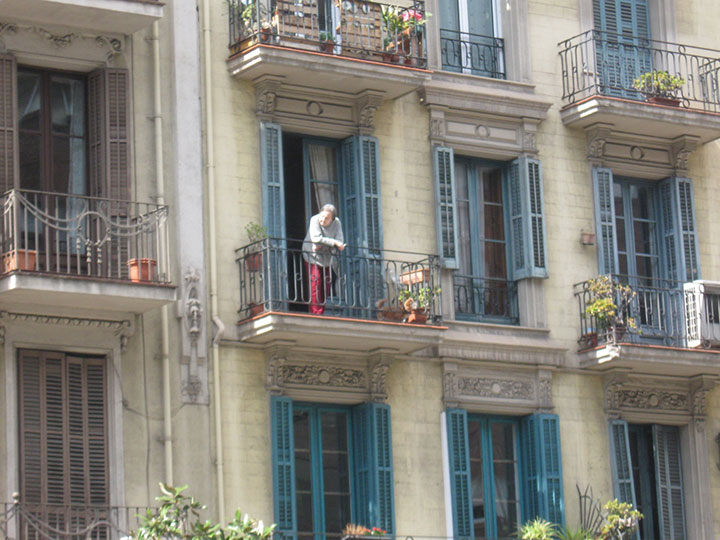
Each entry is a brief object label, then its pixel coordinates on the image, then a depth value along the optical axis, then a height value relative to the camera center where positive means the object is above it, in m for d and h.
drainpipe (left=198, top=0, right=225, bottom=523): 25.83 +4.77
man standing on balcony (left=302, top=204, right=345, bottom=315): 26.75 +4.66
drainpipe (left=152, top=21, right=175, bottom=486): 25.50 +3.90
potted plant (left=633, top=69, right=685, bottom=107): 29.95 +7.29
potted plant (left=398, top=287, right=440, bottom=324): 26.89 +3.99
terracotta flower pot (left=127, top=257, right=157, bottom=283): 25.09 +4.24
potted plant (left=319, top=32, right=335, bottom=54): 27.45 +7.42
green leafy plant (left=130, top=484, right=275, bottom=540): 23.70 +1.14
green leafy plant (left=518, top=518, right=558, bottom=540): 27.28 +1.06
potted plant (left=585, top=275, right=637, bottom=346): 28.45 +4.03
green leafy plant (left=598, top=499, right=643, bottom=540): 27.69 +1.13
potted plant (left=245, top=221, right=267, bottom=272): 26.48 +4.74
